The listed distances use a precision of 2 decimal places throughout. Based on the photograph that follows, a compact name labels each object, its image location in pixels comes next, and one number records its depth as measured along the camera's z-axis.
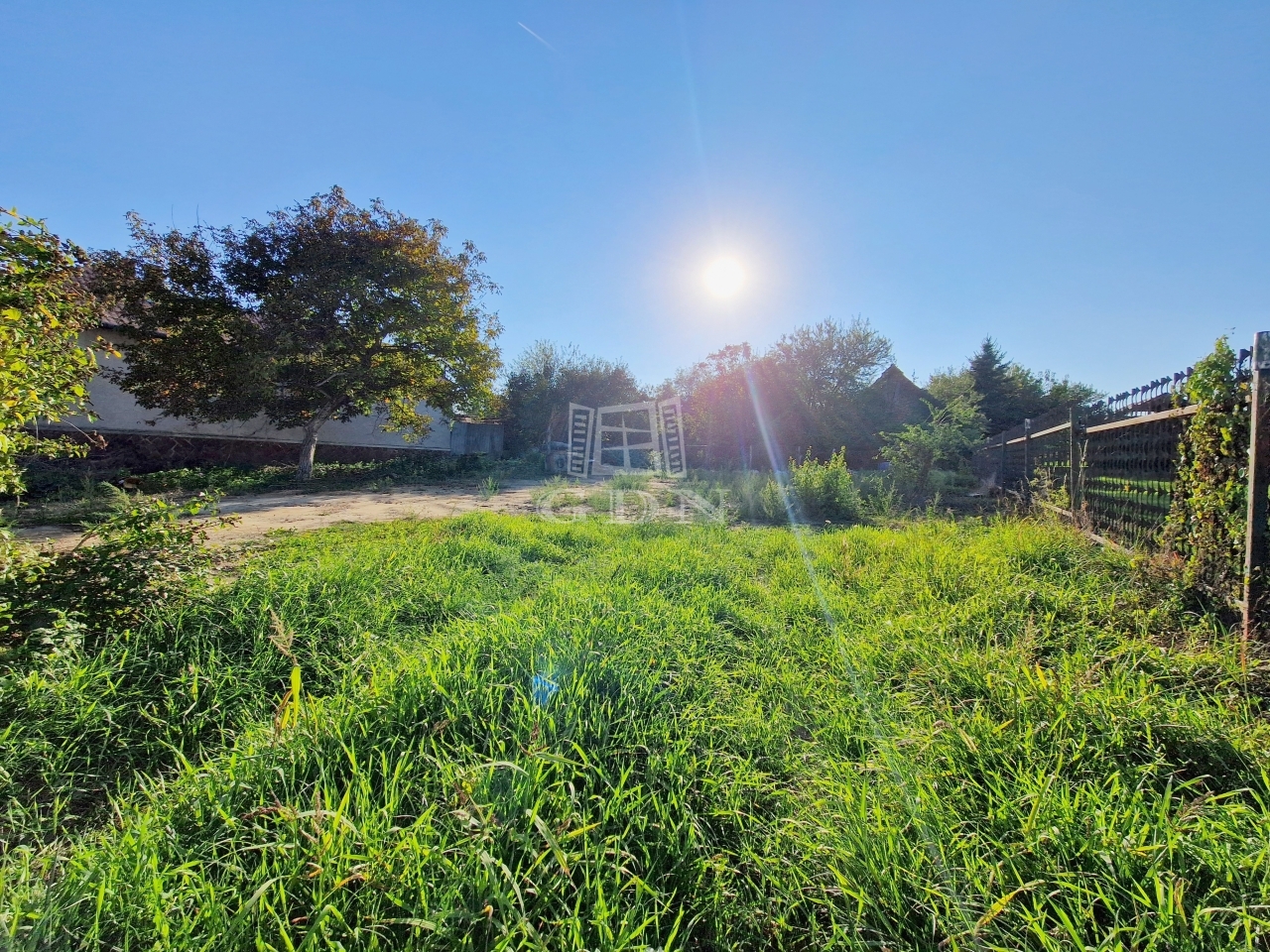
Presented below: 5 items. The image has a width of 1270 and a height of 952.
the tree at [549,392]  22.64
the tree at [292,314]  9.35
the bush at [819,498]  6.85
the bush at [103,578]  1.81
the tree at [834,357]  18.92
